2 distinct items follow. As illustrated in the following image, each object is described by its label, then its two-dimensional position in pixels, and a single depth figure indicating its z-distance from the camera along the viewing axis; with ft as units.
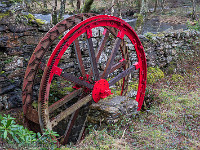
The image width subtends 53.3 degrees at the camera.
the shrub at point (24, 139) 8.50
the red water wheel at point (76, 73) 11.55
